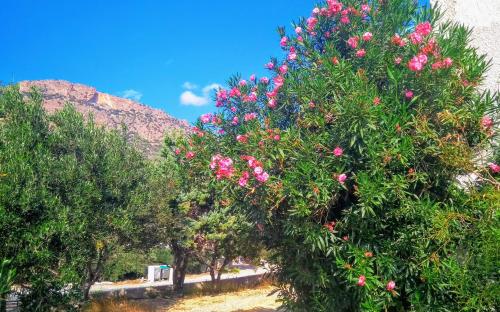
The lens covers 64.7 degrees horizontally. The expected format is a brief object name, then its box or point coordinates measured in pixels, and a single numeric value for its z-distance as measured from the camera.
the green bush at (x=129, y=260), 16.41
